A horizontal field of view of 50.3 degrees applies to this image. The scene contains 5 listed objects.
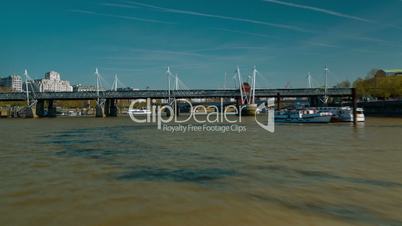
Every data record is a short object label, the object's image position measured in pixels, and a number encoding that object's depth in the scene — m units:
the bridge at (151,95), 133.00
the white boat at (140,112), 167.34
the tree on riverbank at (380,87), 113.69
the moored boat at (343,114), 67.94
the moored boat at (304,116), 67.69
